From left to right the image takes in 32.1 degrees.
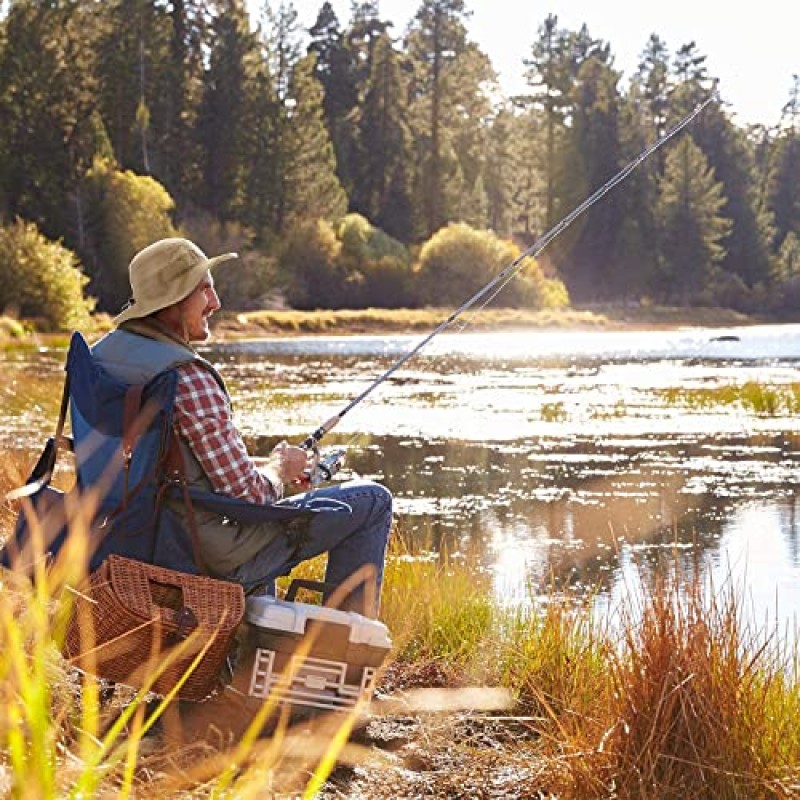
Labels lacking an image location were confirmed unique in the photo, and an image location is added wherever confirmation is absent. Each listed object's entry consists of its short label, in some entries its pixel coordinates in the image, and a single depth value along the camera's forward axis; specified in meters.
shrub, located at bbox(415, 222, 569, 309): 47.16
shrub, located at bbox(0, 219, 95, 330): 30.94
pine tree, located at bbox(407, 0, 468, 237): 56.69
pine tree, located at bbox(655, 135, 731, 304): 59.81
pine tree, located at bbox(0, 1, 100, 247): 41.66
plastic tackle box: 3.21
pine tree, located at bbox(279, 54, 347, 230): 49.28
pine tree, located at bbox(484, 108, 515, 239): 64.62
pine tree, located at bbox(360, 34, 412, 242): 56.69
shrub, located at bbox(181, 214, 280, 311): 41.41
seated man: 3.14
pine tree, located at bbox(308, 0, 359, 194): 58.91
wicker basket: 2.98
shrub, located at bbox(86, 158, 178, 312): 38.84
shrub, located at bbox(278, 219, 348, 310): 45.56
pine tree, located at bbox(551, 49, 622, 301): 61.22
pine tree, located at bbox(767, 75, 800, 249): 70.62
